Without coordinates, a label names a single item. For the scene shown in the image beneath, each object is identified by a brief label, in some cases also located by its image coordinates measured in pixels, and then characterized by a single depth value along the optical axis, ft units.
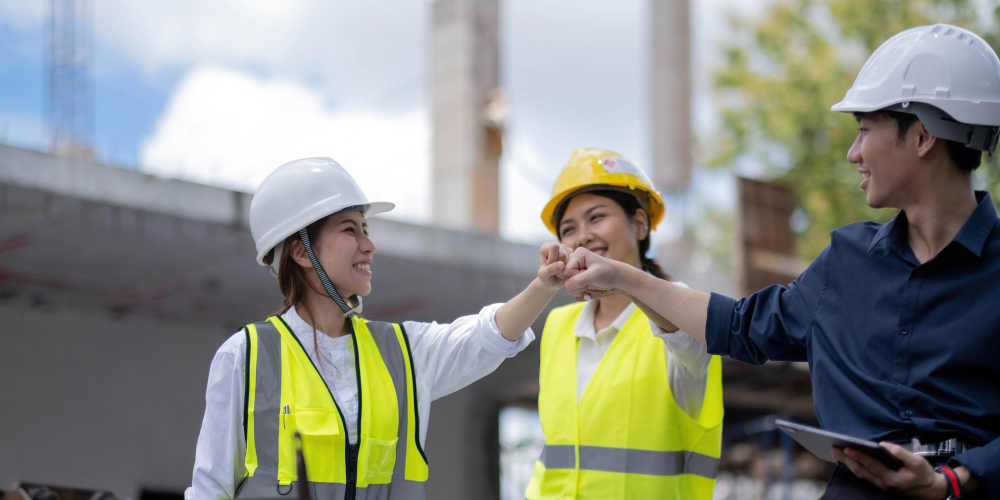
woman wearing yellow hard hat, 12.35
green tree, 49.44
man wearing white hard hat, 7.90
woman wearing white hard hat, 9.99
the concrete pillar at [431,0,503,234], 45.75
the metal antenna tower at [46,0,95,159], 32.60
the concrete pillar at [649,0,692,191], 54.70
